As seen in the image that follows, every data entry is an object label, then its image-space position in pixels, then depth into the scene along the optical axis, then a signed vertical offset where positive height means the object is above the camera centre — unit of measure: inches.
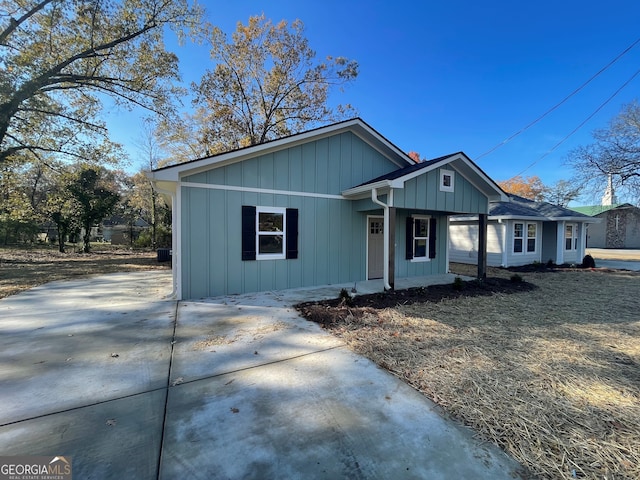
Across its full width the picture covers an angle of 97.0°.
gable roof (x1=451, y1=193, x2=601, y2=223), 509.4 +47.5
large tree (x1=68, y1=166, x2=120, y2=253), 635.5 +84.6
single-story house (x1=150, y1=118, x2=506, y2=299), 254.2 +32.1
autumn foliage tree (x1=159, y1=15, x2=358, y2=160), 638.5 +351.9
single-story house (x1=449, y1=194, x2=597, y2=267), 518.0 +4.7
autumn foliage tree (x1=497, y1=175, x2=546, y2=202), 1439.5 +263.0
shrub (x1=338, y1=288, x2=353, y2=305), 234.7 -51.7
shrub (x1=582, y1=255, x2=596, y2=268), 510.8 -45.6
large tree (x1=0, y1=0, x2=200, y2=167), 364.5 +254.1
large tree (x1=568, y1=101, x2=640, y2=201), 609.0 +183.7
